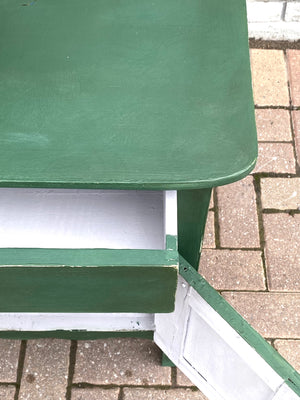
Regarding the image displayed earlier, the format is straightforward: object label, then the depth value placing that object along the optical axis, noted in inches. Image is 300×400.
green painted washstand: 47.2
